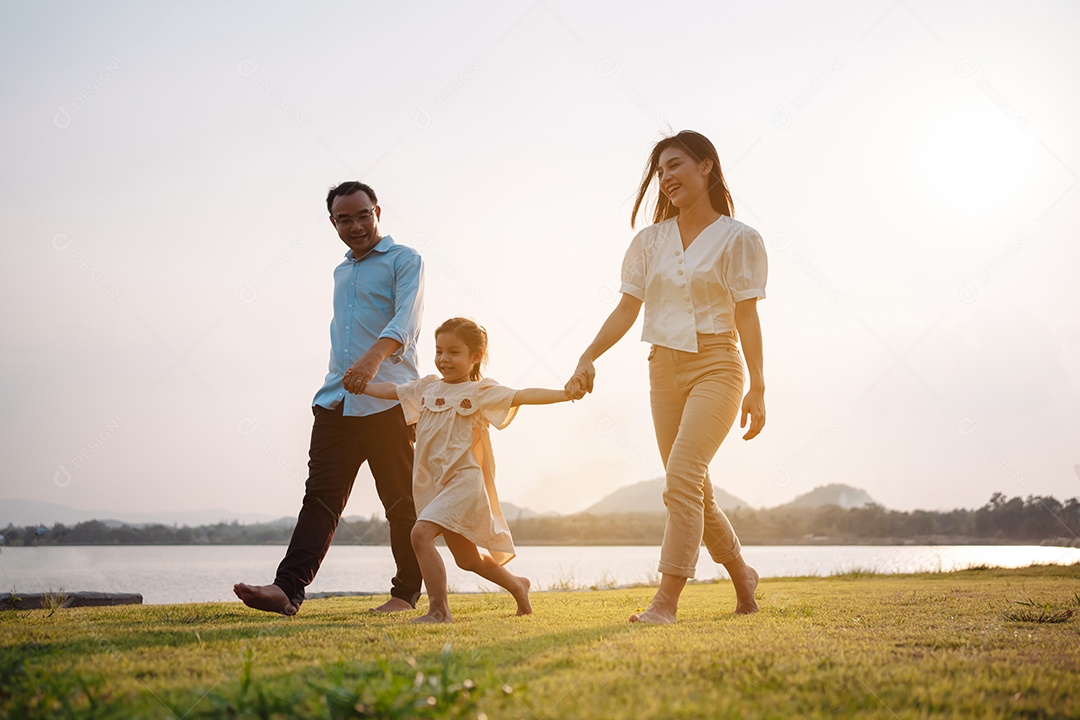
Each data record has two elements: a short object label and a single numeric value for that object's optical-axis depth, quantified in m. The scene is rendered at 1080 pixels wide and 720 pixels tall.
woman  4.05
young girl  4.45
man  4.74
